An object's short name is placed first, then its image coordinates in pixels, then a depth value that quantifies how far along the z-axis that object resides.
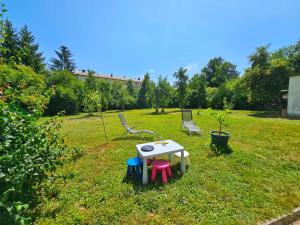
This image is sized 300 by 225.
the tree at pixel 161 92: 20.16
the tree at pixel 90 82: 25.39
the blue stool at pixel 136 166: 3.40
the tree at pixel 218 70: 40.69
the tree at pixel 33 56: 24.29
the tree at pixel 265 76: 15.67
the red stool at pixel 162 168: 3.28
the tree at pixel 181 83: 21.42
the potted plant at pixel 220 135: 4.75
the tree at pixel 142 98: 32.12
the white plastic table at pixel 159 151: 3.22
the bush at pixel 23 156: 1.57
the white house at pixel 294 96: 12.93
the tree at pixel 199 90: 27.58
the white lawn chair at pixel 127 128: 6.57
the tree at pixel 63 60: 38.41
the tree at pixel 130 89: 33.72
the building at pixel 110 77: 49.97
